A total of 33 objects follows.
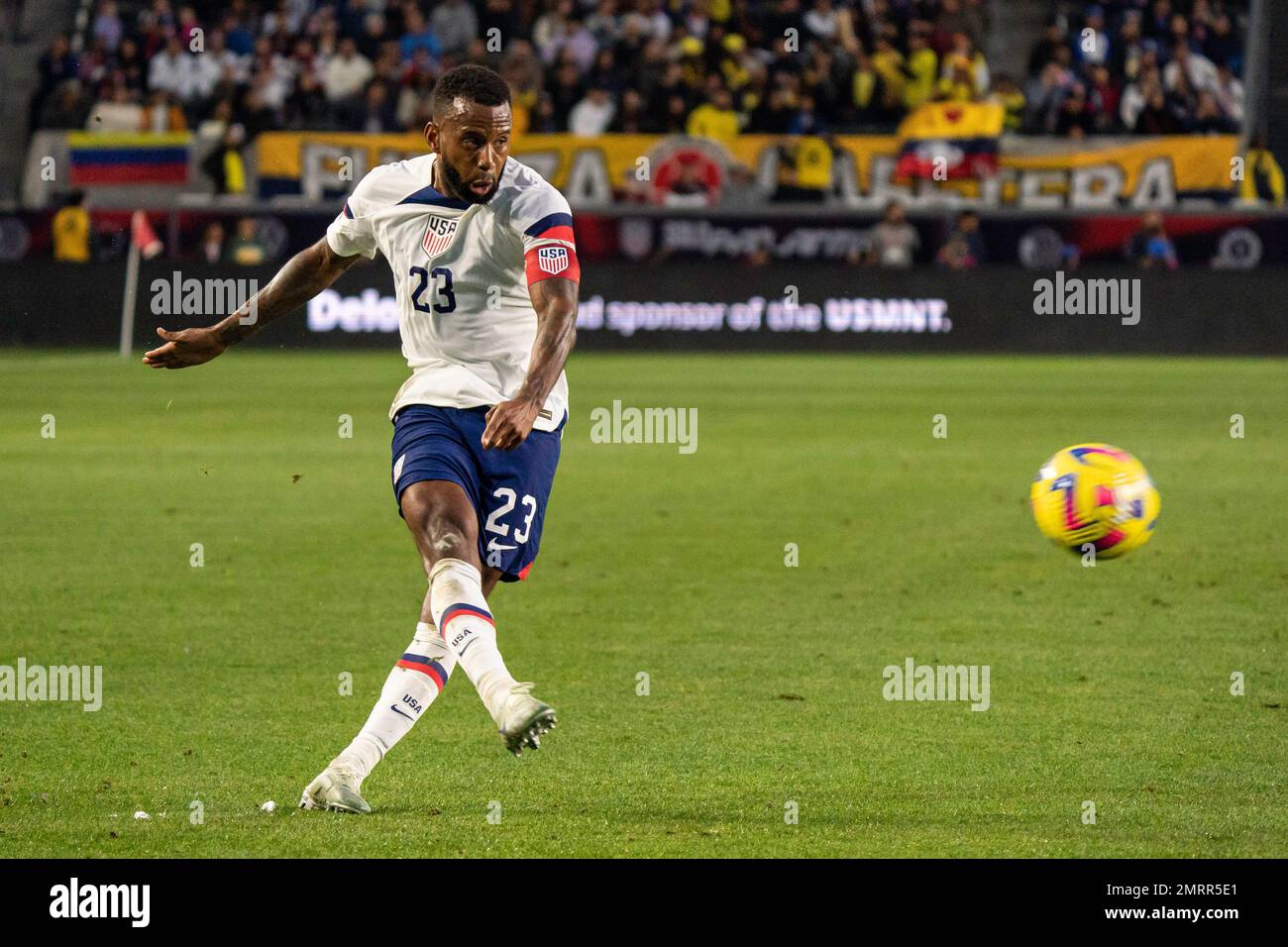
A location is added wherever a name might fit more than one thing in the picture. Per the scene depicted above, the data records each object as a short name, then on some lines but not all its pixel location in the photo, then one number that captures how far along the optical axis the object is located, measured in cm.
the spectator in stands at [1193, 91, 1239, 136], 2759
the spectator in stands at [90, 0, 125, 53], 3012
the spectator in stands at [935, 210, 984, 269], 2525
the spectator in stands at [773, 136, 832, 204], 2662
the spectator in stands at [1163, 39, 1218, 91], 2847
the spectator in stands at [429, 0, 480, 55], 2981
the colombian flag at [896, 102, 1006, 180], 2684
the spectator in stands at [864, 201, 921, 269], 2527
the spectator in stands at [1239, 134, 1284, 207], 2594
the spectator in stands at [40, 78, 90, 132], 2823
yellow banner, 2683
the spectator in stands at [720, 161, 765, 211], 2661
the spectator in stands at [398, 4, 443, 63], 2962
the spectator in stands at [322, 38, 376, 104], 2914
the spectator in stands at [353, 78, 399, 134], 2825
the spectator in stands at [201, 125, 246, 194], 2662
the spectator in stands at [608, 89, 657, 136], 2792
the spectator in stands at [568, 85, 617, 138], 2816
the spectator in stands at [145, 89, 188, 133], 2812
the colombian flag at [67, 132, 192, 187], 2722
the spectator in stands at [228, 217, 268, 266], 2558
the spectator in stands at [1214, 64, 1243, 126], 2838
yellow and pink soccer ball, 739
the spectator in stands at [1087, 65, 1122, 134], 2809
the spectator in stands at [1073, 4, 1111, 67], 2855
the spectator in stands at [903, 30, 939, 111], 2886
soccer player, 544
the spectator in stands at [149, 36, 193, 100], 2923
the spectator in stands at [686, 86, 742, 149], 2809
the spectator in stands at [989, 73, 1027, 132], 2747
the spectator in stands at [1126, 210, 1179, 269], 2541
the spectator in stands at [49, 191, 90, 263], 2586
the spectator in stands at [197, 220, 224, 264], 2570
